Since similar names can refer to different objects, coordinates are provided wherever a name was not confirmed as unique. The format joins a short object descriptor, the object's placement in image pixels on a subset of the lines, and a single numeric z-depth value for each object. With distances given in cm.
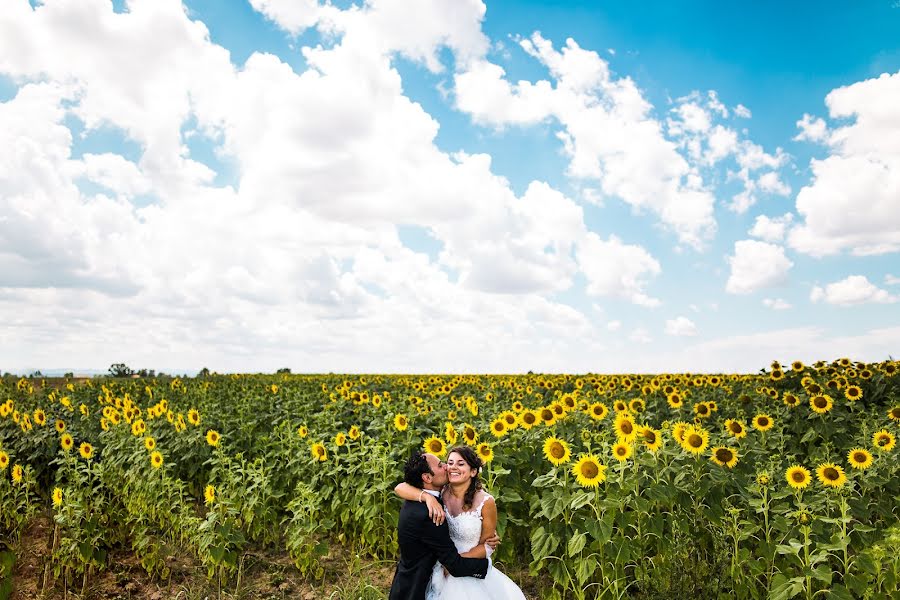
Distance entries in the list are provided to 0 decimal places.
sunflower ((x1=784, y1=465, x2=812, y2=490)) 587
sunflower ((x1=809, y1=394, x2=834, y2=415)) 999
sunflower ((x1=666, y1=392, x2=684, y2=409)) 1034
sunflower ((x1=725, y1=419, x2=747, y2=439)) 721
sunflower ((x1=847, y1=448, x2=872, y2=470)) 673
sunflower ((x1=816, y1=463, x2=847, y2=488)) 595
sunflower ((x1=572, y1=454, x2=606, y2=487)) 533
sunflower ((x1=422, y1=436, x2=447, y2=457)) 657
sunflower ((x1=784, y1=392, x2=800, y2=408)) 1038
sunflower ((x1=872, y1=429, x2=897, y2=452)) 711
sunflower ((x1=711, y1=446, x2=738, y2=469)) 612
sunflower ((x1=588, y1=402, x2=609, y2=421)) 821
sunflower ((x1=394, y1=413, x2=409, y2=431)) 806
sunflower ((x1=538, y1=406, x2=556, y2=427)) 739
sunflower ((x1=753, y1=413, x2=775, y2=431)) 846
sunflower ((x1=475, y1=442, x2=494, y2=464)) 615
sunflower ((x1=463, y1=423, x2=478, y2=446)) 667
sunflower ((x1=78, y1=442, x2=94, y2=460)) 809
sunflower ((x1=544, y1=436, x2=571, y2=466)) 571
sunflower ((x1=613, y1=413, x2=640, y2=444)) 568
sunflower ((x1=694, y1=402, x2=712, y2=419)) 983
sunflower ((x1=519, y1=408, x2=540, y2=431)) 732
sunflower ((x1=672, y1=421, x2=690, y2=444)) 601
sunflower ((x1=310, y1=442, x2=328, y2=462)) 762
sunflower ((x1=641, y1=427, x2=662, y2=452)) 562
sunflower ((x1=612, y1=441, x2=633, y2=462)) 546
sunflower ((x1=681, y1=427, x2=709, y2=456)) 589
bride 460
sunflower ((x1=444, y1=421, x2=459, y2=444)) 704
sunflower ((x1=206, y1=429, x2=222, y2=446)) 867
